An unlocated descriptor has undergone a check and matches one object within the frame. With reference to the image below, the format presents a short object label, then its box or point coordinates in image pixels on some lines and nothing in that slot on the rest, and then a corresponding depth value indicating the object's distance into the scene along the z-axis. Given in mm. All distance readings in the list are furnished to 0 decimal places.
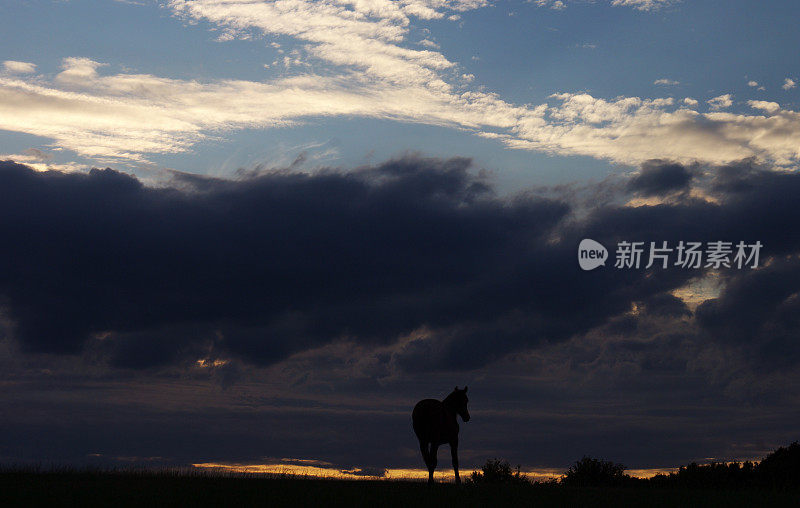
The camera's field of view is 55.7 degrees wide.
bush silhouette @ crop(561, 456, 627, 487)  42906
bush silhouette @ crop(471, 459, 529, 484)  40328
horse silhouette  33406
